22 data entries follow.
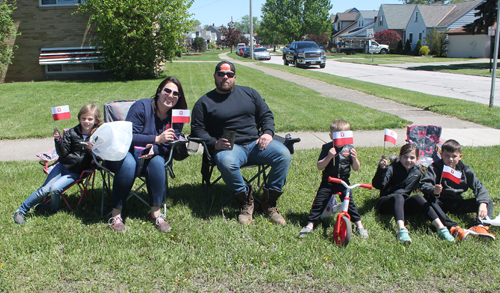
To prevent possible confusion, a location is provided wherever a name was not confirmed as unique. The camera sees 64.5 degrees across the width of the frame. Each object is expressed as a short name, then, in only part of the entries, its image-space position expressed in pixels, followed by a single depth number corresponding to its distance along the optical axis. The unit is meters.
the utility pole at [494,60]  9.28
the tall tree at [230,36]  65.25
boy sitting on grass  3.53
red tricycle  3.30
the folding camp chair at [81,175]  4.03
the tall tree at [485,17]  24.94
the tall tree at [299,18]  64.94
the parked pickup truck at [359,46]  49.50
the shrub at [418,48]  43.46
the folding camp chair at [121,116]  4.12
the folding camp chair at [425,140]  4.57
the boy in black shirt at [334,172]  3.55
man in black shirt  3.89
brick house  16.62
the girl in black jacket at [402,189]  3.60
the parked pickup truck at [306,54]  27.69
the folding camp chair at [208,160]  4.05
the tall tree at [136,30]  15.38
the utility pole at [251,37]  35.00
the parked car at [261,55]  40.41
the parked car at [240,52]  47.76
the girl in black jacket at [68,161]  3.87
